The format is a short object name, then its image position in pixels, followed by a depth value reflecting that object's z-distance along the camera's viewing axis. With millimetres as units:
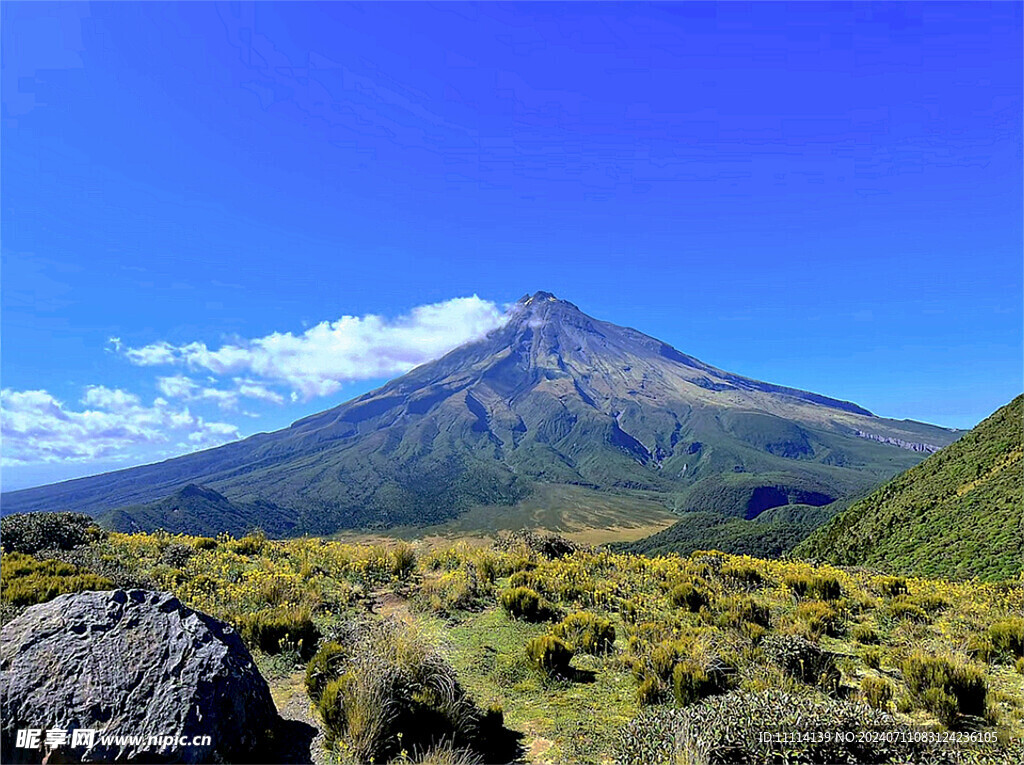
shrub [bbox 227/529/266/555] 13067
